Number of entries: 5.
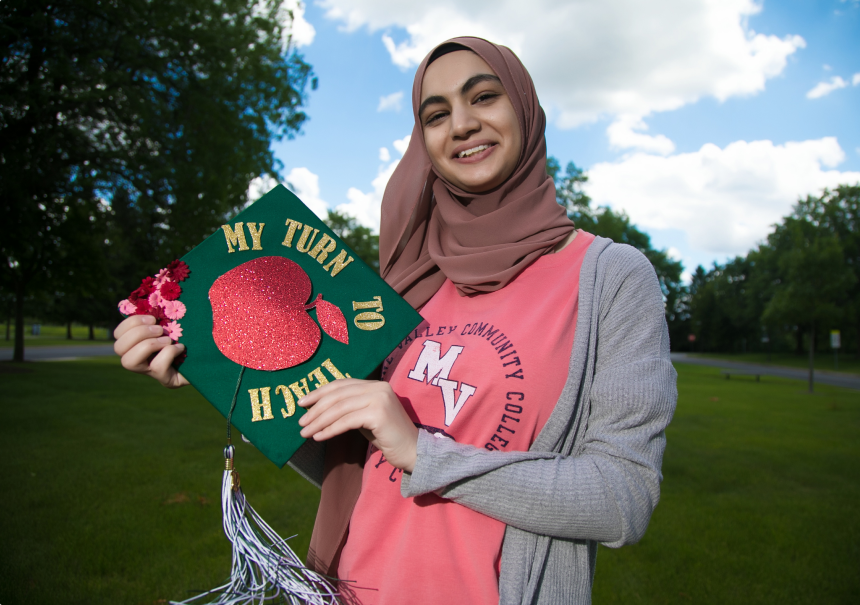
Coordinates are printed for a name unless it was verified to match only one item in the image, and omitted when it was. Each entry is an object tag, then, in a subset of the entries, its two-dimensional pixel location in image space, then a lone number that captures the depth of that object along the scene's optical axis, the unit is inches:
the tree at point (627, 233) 1112.2
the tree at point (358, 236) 1467.8
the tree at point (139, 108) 419.2
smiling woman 43.6
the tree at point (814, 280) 657.6
